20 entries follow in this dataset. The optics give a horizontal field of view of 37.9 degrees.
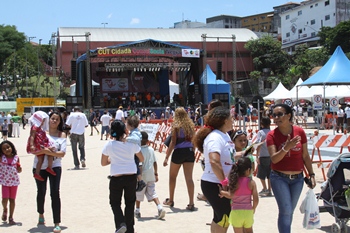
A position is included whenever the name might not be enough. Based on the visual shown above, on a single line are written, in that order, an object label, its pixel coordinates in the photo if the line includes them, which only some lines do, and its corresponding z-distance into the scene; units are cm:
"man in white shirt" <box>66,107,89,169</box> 1355
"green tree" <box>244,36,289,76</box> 6850
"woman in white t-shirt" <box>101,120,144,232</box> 607
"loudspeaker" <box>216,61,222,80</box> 3747
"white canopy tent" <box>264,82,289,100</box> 3806
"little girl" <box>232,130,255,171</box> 701
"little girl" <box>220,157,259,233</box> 501
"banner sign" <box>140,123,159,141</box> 1891
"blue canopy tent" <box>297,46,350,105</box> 2630
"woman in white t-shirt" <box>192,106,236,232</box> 492
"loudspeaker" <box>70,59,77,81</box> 3560
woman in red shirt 544
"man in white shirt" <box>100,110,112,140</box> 2373
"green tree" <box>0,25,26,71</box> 8525
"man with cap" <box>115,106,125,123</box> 2303
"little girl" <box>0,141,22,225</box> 747
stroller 641
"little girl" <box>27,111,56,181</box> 688
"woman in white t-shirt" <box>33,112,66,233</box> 693
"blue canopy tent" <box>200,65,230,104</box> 3841
